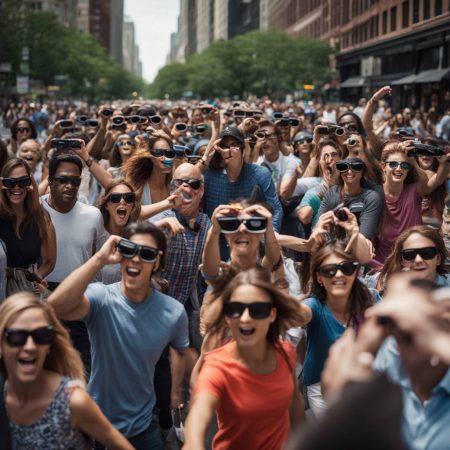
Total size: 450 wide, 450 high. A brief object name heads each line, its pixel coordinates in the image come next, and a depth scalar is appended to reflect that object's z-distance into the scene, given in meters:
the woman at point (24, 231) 6.84
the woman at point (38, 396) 3.92
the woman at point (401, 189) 7.81
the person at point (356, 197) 7.48
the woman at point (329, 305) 5.27
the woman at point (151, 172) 8.23
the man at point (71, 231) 6.98
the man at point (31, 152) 10.34
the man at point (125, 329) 4.80
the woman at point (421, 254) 5.80
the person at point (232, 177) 7.93
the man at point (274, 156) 10.23
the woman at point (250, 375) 4.11
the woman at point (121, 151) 10.60
